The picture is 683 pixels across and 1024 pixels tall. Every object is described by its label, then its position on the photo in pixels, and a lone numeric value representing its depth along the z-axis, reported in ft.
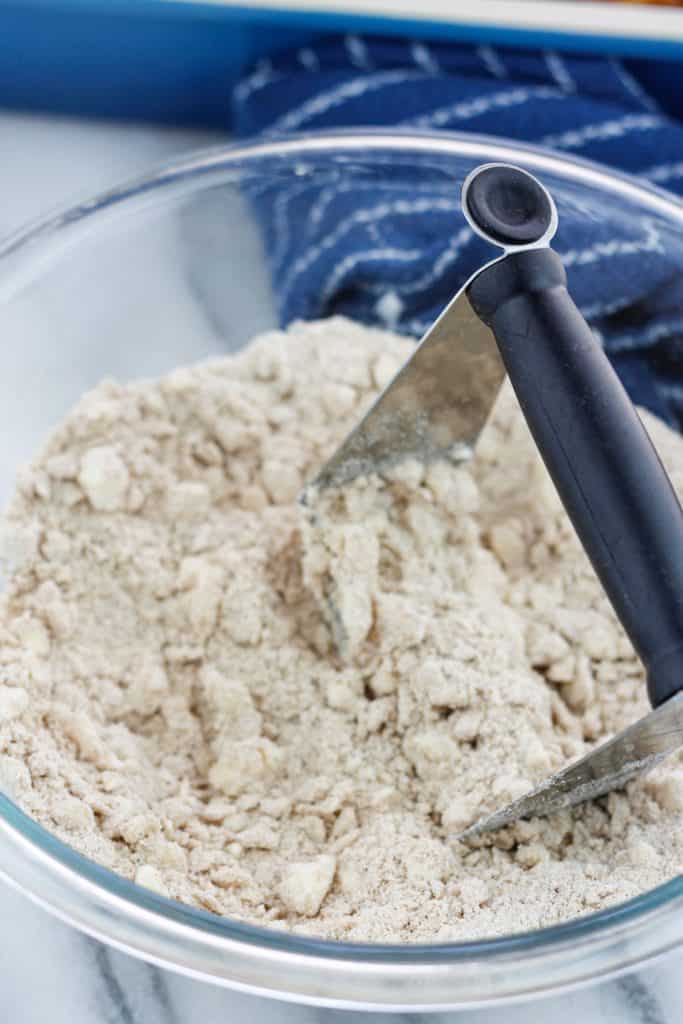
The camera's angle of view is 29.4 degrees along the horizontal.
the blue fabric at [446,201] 2.36
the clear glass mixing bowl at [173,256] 2.27
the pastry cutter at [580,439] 1.60
